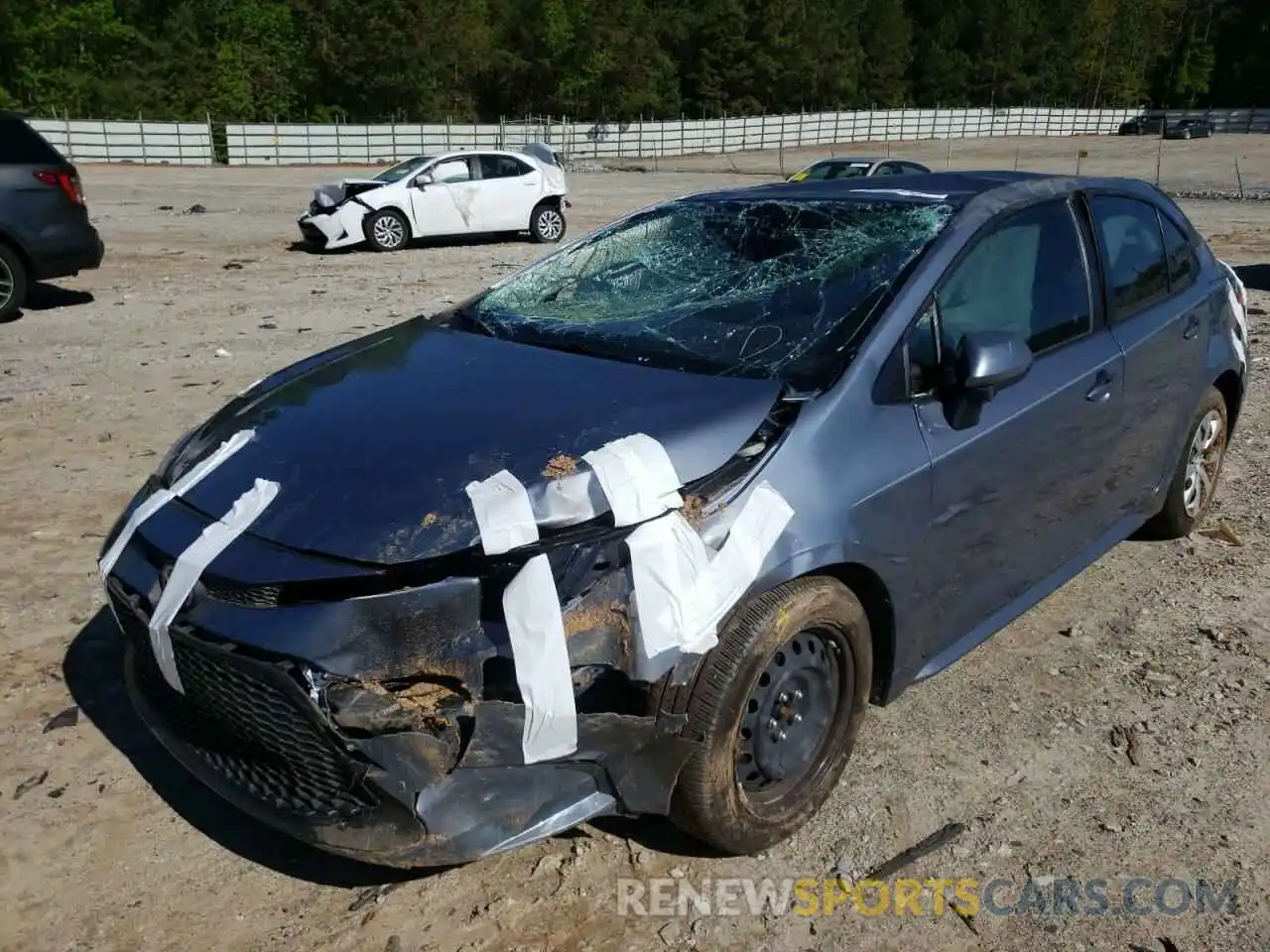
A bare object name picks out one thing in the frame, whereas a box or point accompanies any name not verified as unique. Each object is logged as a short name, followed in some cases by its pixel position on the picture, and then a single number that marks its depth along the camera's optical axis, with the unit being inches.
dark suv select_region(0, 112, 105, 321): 369.4
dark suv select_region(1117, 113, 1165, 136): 2753.4
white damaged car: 604.7
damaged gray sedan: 92.8
